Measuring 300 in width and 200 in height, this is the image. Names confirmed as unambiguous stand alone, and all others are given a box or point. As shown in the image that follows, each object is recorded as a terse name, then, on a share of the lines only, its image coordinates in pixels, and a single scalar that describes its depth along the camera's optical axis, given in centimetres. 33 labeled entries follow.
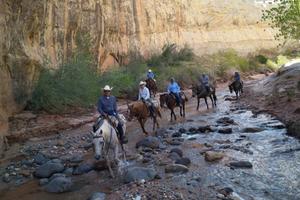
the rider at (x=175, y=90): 1839
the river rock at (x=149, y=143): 1273
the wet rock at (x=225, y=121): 1650
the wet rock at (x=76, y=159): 1159
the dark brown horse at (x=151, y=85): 2361
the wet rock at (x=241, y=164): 999
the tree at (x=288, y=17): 2072
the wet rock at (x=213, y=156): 1080
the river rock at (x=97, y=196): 818
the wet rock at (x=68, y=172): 1040
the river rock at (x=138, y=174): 908
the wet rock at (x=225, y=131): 1453
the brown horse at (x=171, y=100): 1839
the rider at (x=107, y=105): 1062
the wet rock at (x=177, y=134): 1460
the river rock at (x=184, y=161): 1045
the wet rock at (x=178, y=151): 1152
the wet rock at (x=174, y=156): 1104
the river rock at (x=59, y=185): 911
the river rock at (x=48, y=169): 1030
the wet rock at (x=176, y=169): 980
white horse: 930
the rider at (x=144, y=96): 1510
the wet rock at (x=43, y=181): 968
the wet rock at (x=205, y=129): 1516
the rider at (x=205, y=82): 2144
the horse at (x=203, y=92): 2143
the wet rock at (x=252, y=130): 1433
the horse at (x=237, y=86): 2486
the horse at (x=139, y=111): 1477
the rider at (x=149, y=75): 2392
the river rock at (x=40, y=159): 1170
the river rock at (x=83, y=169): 1041
